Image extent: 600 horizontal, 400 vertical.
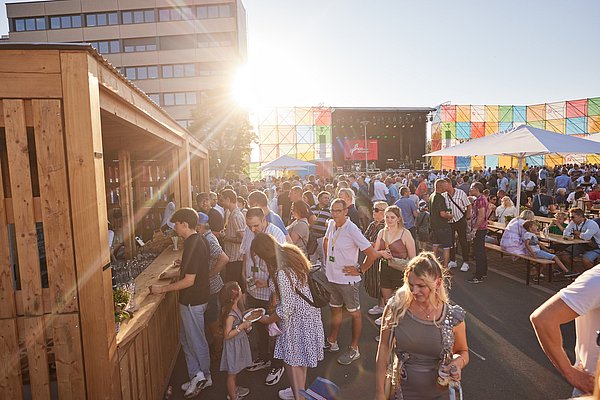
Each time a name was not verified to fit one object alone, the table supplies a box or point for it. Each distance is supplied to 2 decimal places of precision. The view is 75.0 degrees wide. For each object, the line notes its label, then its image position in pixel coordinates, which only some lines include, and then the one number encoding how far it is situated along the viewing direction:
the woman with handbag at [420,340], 2.34
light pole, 33.64
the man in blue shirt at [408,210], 8.43
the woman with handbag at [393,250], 4.70
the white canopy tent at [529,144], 7.44
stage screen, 35.50
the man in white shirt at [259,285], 4.05
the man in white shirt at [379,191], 11.82
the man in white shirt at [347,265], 4.45
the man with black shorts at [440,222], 7.25
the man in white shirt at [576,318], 1.87
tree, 25.59
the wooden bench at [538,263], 6.70
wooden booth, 2.39
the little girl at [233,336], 3.43
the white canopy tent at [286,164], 17.48
